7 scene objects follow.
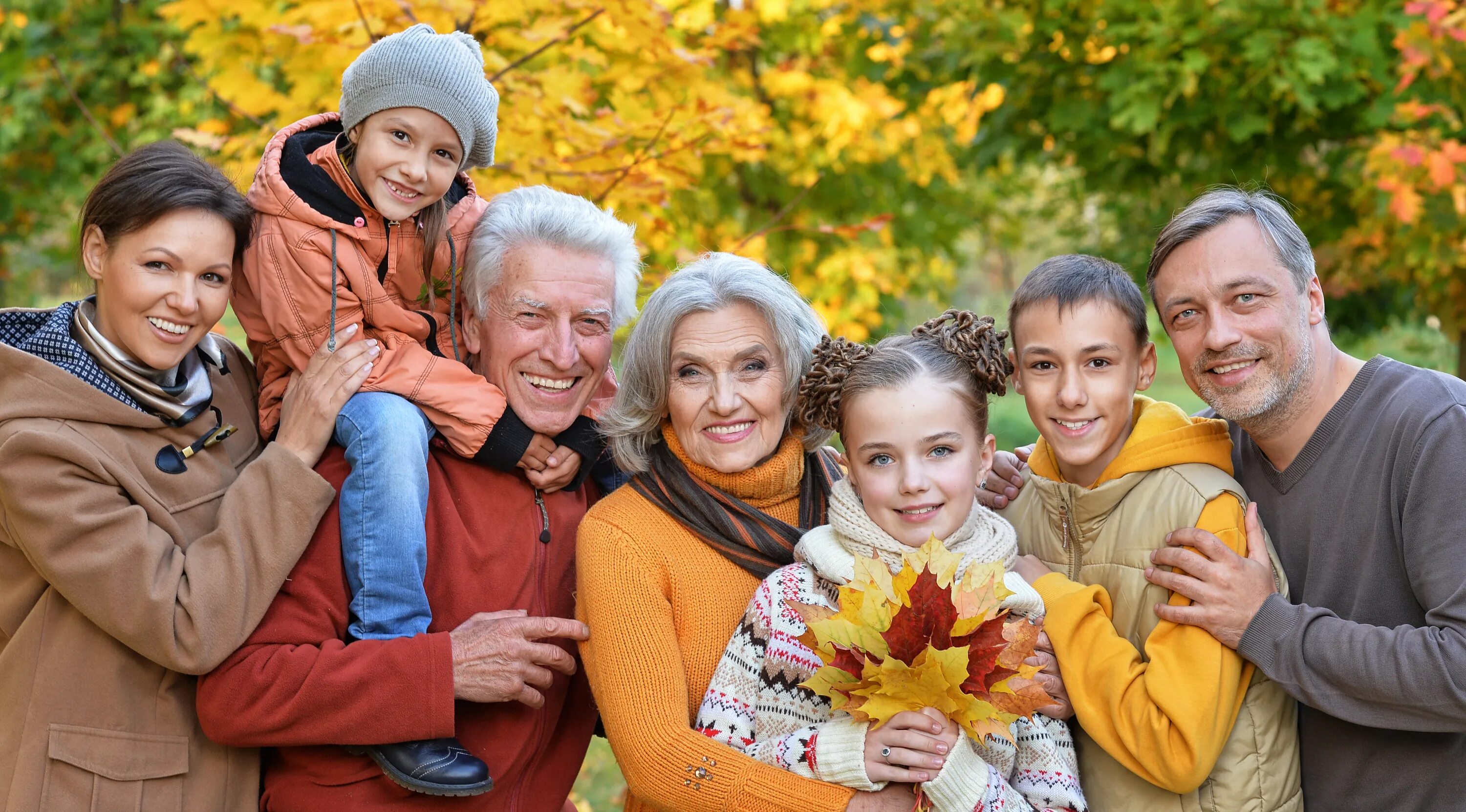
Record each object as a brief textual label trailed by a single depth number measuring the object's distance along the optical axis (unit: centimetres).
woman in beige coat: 244
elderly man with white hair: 264
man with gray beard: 252
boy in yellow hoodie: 254
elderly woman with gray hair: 273
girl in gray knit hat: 279
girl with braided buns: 263
